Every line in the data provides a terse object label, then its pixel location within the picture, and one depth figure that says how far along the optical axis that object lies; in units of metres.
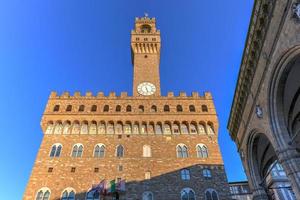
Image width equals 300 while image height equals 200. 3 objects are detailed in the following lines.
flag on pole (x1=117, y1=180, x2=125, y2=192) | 20.11
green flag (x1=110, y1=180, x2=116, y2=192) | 20.01
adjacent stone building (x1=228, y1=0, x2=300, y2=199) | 8.60
